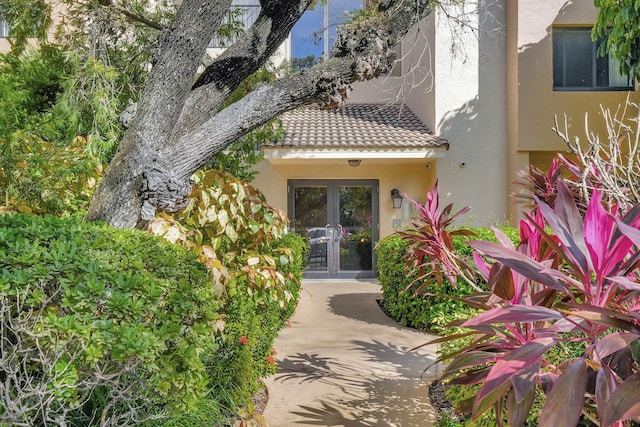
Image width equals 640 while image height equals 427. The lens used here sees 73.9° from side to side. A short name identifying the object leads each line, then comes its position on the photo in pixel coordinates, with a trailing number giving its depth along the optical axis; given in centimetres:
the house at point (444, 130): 1175
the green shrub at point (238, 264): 400
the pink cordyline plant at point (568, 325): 147
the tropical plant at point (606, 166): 325
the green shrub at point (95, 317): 222
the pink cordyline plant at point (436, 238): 383
